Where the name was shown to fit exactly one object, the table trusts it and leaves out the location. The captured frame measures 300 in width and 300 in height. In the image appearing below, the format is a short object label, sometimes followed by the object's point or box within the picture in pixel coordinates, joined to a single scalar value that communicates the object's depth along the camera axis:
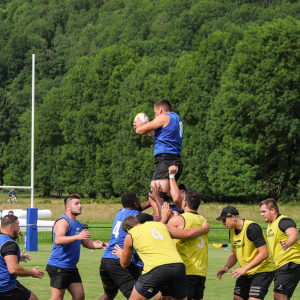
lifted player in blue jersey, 13.78
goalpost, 36.12
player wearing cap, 13.87
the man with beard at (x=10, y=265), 13.19
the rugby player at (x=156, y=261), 11.62
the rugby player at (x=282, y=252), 15.52
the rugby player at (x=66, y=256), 14.94
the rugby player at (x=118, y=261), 14.05
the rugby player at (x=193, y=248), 13.27
